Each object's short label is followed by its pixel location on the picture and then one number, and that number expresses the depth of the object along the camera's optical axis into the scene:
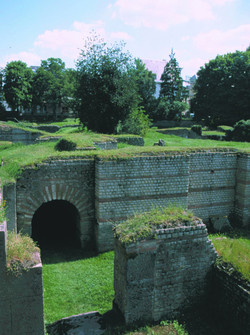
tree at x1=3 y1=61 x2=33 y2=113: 42.47
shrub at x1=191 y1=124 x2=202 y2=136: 28.28
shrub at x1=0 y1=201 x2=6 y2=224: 4.63
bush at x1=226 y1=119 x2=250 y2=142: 23.62
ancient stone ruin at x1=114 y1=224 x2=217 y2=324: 5.33
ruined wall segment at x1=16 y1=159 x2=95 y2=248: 8.23
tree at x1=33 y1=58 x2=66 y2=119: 45.41
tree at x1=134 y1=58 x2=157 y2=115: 39.28
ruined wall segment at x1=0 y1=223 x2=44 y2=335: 4.38
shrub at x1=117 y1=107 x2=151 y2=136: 20.59
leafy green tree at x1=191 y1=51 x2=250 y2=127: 36.88
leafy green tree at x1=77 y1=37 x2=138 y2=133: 18.89
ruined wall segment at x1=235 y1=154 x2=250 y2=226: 10.27
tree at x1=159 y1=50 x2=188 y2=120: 41.78
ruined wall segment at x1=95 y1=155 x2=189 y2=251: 8.53
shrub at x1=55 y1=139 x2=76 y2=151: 10.87
